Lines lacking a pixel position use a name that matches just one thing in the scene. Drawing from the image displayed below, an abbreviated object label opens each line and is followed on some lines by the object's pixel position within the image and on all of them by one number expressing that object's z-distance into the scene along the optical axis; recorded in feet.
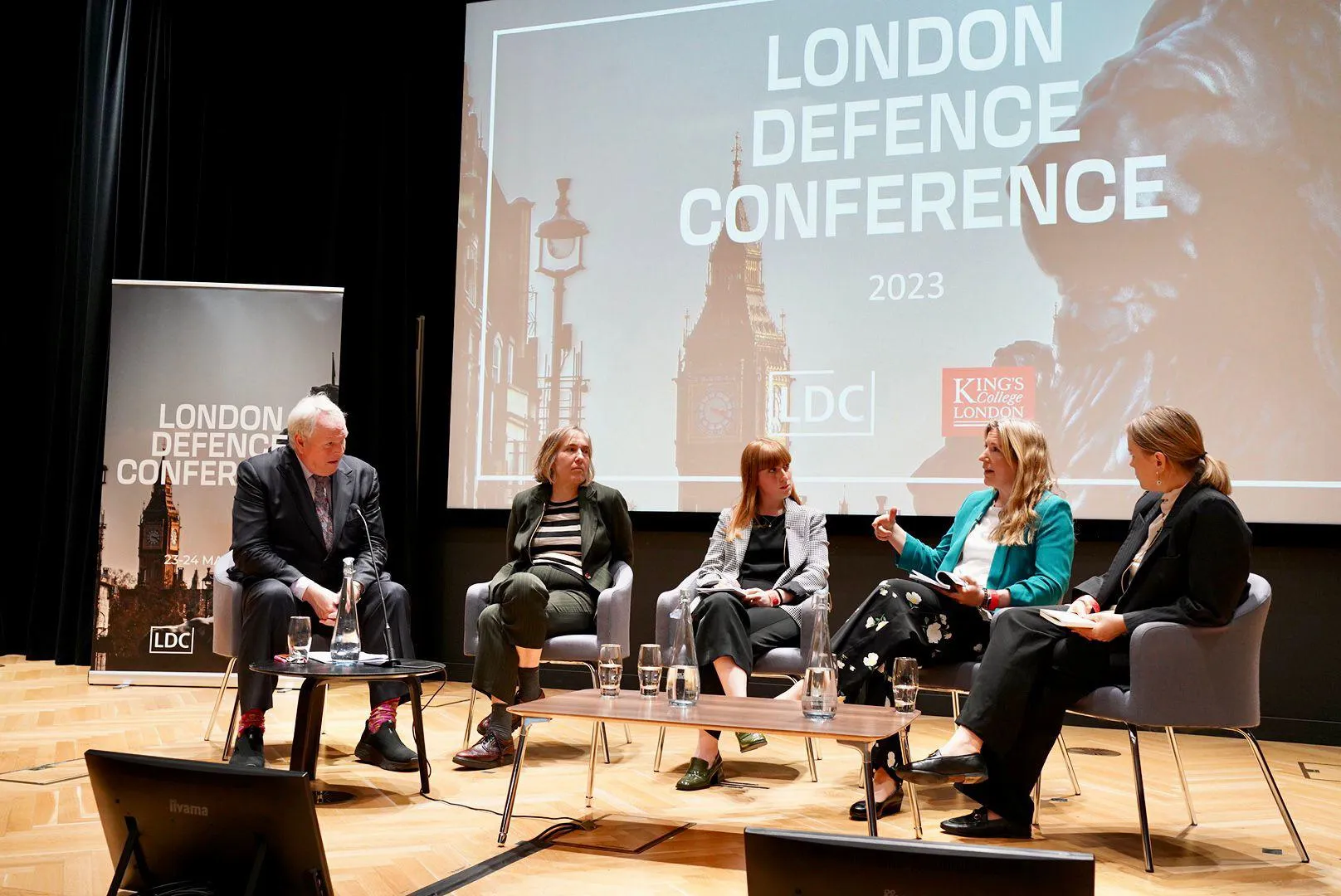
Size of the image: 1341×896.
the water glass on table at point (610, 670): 9.86
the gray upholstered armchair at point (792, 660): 11.93
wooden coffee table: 8.17
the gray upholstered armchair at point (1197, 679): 9.02
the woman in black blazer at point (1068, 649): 9.21
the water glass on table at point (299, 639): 10.39
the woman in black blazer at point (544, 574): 12.39
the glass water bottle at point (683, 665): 9.34
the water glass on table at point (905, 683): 9.13
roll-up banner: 17.49
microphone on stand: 11.52
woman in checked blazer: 11.82
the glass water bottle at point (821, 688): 8.87
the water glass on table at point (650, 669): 9.84
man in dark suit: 11.79
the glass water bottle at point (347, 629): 10.49
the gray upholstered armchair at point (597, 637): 12.85
